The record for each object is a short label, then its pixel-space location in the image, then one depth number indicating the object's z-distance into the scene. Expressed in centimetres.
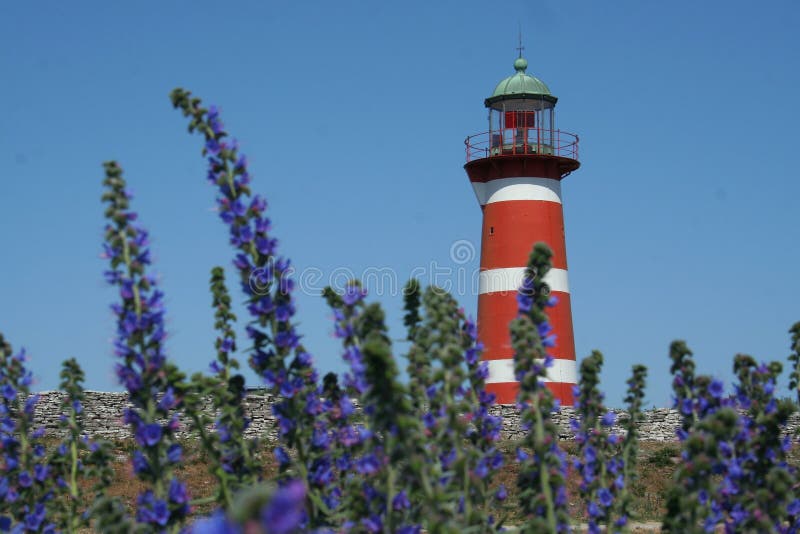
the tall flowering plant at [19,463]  1787
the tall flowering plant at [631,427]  1919
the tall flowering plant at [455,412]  1502
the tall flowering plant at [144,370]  1582
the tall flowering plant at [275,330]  1737
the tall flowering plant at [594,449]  1880
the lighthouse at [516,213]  6531
